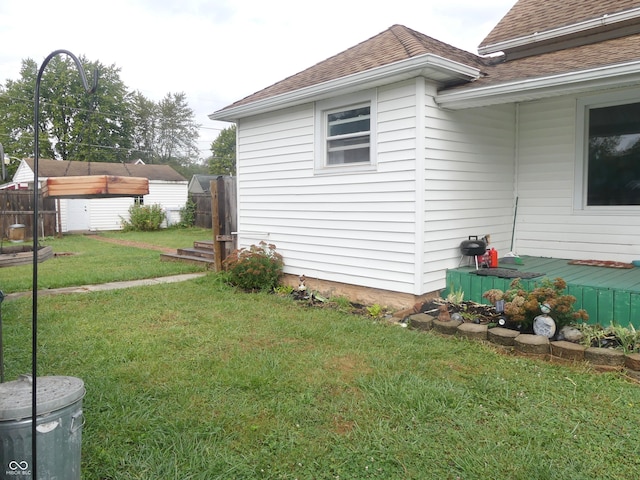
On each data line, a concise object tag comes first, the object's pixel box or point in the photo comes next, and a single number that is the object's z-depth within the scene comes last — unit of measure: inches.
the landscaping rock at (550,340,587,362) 147.7
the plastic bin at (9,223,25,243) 526.9
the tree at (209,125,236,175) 1963.6
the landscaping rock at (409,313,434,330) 188.5
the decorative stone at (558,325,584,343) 158.7
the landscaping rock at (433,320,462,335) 179.5
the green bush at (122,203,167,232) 785.6
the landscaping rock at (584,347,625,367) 140.8
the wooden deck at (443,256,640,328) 164.3
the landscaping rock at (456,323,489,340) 171.2
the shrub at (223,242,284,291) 268.1
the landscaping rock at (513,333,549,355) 153.6
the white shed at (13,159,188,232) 782.5
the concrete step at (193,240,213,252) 384.8
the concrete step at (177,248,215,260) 373.7
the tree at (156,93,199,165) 1969.7
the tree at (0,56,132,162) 1347.2
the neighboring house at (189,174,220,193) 1047.6
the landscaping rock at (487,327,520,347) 162.4
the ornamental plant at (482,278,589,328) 161.0
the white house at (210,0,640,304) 203.8
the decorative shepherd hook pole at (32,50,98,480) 67.0
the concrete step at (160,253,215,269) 362.6
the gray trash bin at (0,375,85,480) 70.7
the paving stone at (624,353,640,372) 136.3
